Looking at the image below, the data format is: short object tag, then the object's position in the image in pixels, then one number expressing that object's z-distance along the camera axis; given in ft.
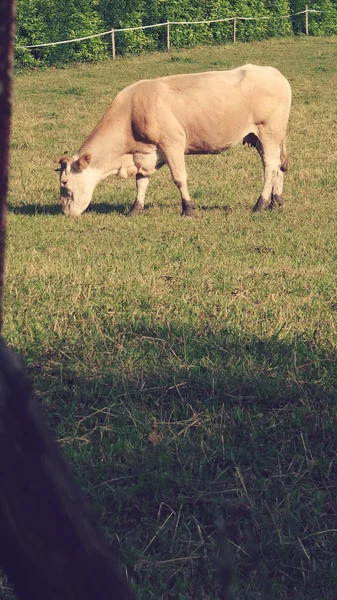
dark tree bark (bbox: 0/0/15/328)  9.09
